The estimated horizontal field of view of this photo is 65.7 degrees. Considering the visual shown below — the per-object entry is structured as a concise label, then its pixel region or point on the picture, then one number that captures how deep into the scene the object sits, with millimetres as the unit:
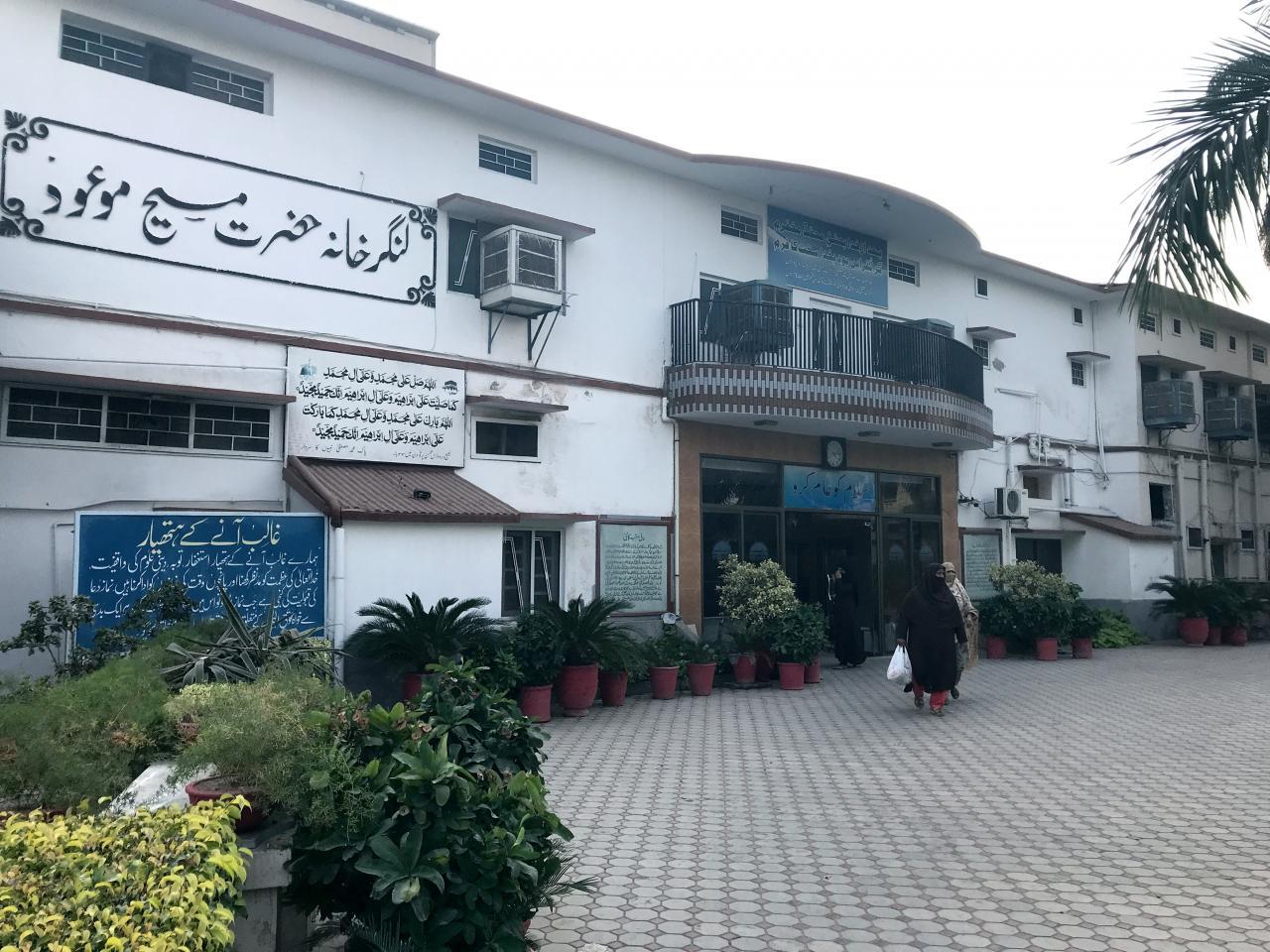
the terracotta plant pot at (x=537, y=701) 10695
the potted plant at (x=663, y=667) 12625
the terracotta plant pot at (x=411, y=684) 9844
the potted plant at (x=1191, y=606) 20141
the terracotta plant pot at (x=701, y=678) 12941
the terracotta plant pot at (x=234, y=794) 3822
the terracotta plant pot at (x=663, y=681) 12617
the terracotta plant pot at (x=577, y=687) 11227
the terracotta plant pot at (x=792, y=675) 13523
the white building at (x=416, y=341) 9586
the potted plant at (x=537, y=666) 10711
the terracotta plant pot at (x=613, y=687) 11852
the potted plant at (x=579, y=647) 11227
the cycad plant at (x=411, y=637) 9805
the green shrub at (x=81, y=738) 3770
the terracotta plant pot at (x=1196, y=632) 20219
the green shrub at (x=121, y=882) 2400
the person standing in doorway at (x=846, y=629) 15938
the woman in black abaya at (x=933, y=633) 11039
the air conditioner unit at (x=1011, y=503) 19906
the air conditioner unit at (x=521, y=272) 12129
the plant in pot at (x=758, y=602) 13625
